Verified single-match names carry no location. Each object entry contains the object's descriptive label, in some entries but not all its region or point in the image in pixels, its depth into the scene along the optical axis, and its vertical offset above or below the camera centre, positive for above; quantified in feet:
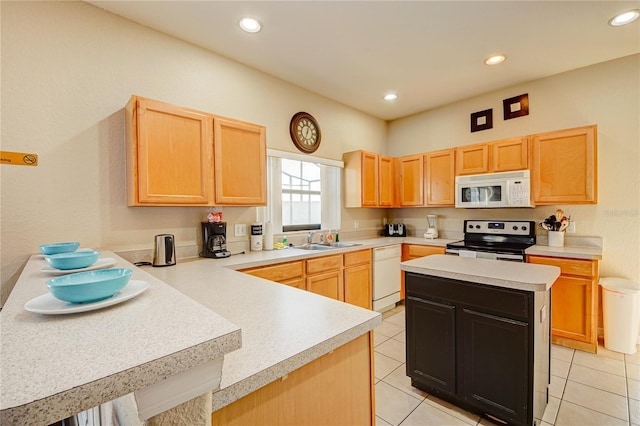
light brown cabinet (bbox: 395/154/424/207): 13.48 +1.42
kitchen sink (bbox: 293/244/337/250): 11.19 -1.46
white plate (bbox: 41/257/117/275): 4.06 -0.85
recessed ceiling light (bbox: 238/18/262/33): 7.52 +5.03
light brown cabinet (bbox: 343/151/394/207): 12.77 +1.41
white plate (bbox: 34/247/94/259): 5.68 -0.89
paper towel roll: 9.76 -0.85
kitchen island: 5.16 -2.53
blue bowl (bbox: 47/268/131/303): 2.31 -0.66
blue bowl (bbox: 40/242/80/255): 5.17 -0.67
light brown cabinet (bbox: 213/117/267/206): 7.92 +1.41
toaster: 14.74 -1.07
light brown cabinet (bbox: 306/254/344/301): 9.11 -2.21
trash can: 8.32 -3.23
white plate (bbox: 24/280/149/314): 2.24 -0.78
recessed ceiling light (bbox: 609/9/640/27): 7.34 +5.05
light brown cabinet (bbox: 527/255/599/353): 8.53 -2.97
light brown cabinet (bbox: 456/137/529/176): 10.59 +2.06
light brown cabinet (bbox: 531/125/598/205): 9.15 +1.41
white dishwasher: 11.51 -2.84
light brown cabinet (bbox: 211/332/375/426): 2.42 -1.82
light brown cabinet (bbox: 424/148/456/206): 12.42 +1.43
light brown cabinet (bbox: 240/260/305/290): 7.77 -1.78
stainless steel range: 10.01 -1.27
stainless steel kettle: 6.94 -0.98
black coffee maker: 8.17 -0.85
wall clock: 11.14 +3.18
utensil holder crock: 10.04 -1.09
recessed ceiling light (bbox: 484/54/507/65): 9.37 +5.03
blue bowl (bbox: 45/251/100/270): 4.10 -0.72
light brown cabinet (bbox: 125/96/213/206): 6.62 +1.41
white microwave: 10.32 +0.73
